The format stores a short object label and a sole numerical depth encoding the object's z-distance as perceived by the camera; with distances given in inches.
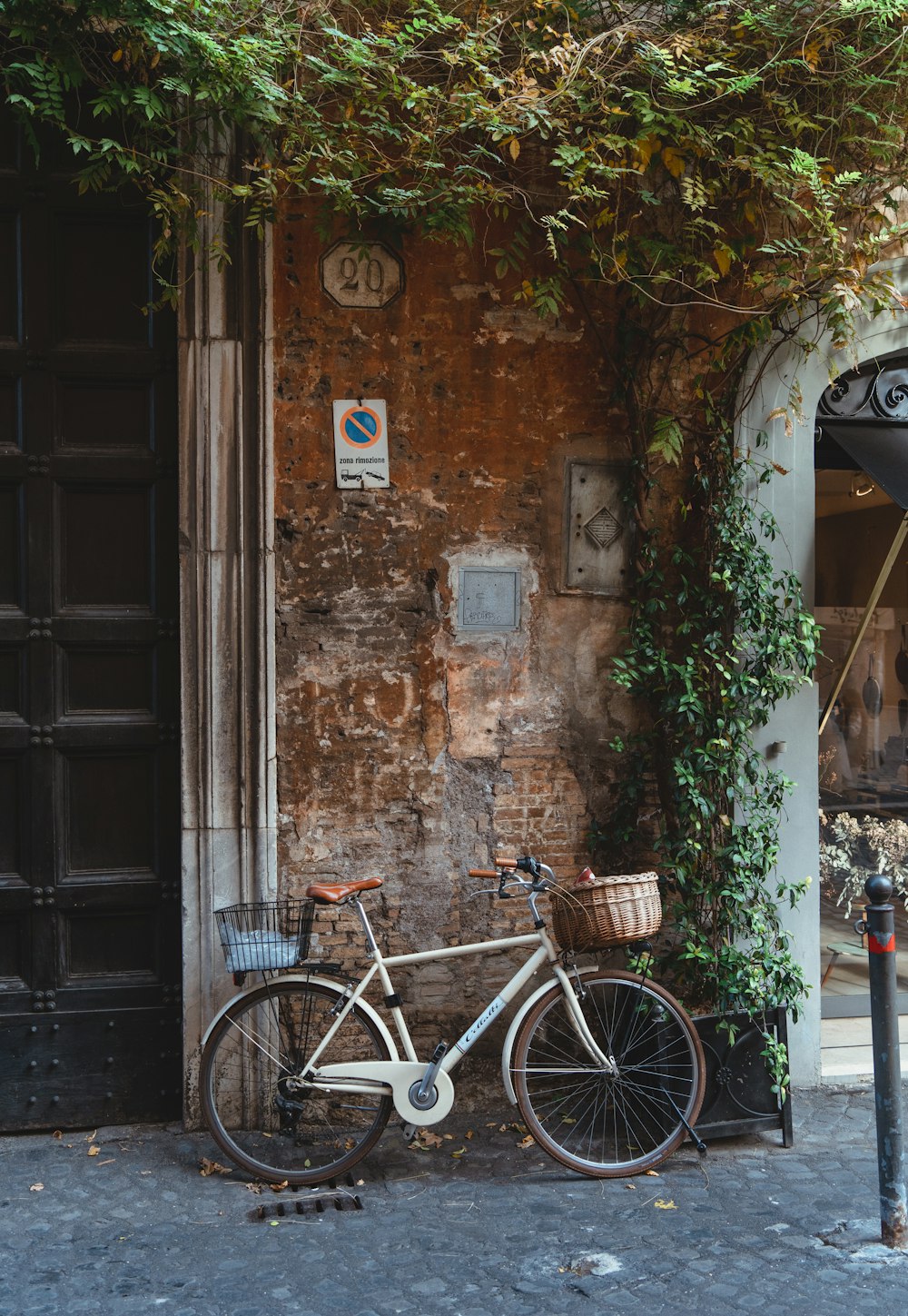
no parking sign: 184.1
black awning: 195.0
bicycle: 163.8
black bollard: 140.0
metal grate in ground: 153.4
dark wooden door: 178.2
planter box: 173.0
